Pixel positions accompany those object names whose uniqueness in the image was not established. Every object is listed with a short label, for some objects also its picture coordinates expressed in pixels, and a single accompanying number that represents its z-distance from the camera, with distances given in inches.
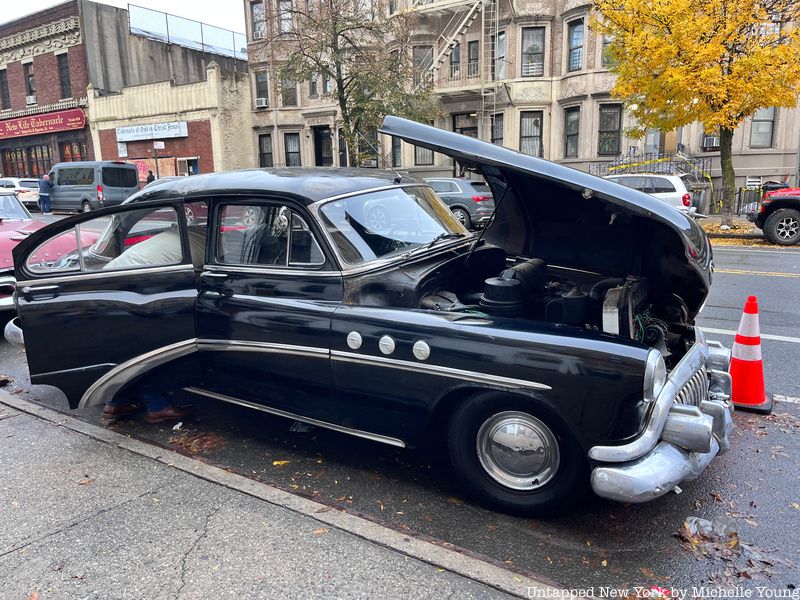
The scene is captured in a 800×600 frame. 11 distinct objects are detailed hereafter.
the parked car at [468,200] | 677.3
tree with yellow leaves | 576.7
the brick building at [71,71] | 1358.3
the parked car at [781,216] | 533.0
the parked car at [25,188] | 1020.5
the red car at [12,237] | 169.3
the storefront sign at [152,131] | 1255.5
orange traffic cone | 173.2
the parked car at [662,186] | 597.9
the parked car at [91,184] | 971.9
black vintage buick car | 112.7
